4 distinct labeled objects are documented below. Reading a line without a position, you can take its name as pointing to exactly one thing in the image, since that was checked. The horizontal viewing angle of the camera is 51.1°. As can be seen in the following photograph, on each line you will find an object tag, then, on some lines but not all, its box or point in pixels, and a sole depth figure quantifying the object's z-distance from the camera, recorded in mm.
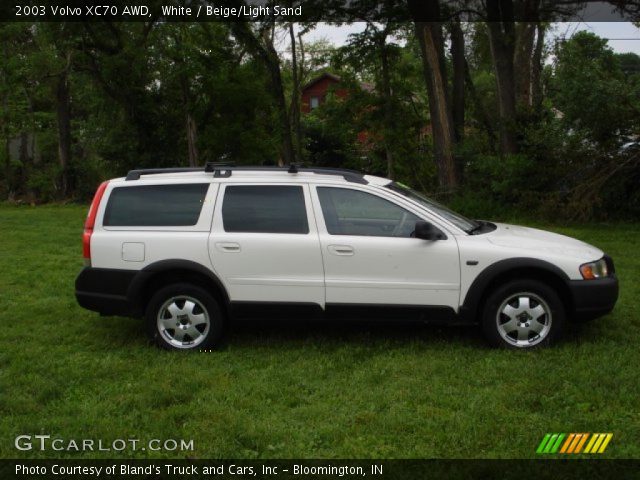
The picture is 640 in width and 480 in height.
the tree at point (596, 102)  13492
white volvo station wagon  5773
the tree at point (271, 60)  21859
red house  51750
